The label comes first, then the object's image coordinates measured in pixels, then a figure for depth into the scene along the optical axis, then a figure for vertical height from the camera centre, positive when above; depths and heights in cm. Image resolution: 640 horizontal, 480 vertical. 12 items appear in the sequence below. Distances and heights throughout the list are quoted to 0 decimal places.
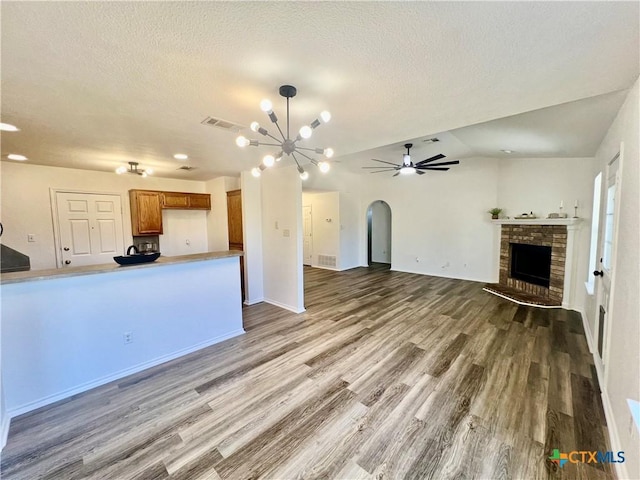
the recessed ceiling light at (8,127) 246 +95
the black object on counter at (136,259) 273 -40
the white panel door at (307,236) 869 -52
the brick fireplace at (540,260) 461 -85
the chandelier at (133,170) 410 +87
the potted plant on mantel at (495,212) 559 +14
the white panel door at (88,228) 436 -8
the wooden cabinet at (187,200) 523 +46
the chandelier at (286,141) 179 +68
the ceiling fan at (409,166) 477 +103
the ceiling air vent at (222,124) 246 +98
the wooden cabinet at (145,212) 495 +21
